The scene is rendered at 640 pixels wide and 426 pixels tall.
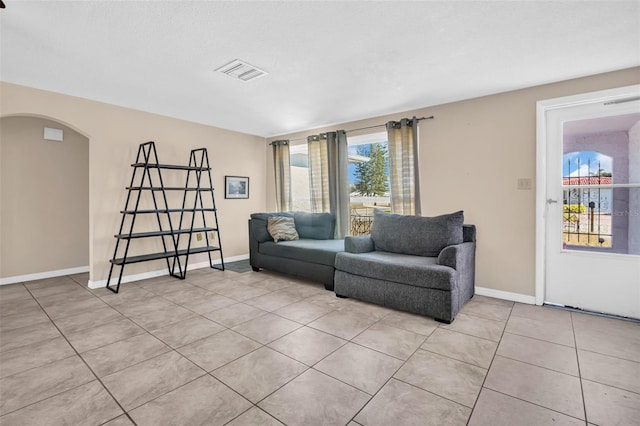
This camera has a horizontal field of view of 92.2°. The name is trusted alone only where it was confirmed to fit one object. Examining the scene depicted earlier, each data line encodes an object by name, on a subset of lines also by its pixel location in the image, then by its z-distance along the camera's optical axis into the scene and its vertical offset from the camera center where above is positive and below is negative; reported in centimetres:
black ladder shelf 395 -2
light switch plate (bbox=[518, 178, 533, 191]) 324 +19
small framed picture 530 +36
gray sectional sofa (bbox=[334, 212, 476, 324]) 276 -60
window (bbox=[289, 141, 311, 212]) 563 +50
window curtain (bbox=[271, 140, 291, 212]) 552 +57
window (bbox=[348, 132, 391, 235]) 458 +41
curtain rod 388 +112
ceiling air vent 277 +129
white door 286 -2
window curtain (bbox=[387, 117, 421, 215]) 398 +51
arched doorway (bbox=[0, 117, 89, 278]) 398 +18
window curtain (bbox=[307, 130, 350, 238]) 471 +47
